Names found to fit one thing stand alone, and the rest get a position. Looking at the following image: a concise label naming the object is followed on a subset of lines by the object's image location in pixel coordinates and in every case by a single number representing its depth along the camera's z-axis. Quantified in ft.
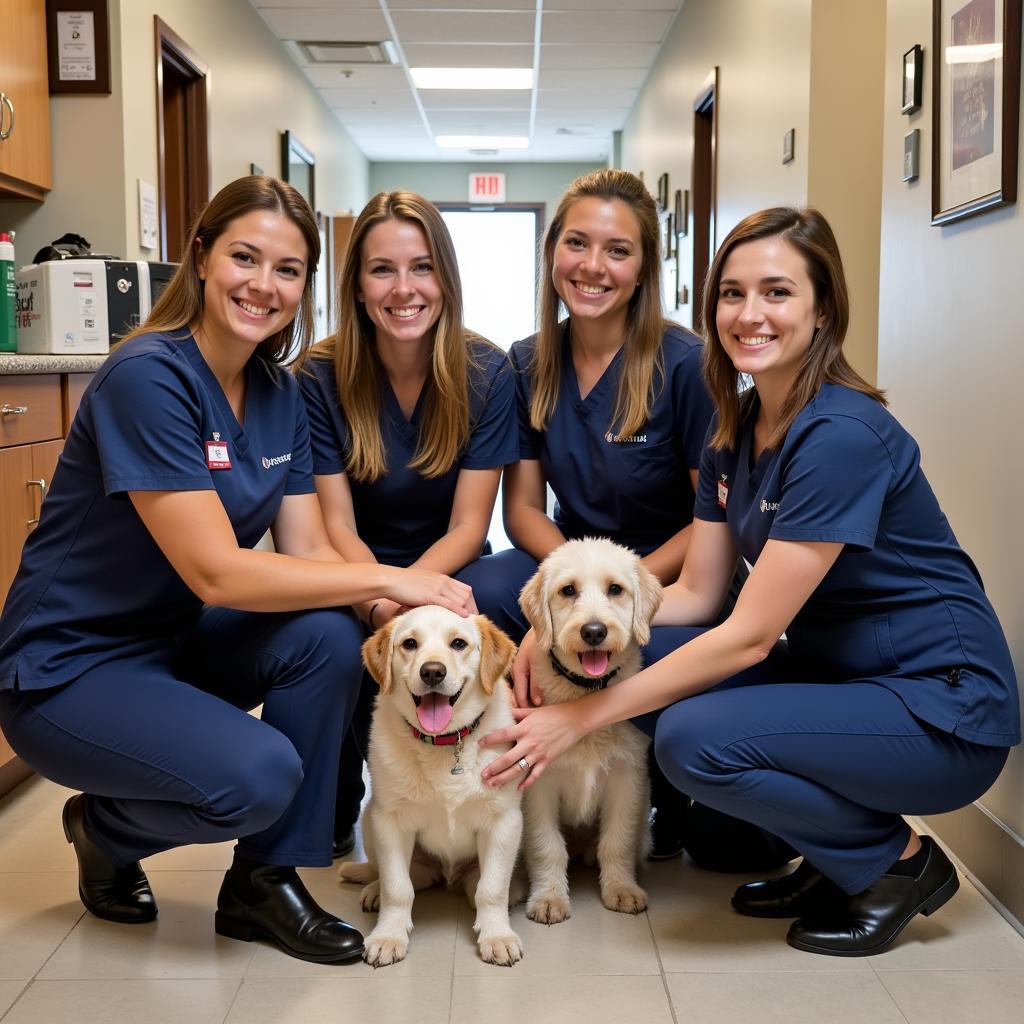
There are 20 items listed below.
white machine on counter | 11.12
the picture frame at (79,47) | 12.97
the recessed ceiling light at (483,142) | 35.63
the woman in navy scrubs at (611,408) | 7.66
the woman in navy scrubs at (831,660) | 5.73
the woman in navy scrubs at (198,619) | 5.67
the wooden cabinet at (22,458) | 8.27
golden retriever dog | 5.89
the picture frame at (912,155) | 8.02
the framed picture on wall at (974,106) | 6.36
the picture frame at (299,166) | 23.82
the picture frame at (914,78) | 7.95
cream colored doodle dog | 6.24
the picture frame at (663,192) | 24.16
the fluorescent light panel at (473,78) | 26.58
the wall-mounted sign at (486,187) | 40.32
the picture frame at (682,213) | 20.95
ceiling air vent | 24.00
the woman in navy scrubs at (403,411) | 7.43
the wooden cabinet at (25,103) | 11.93
